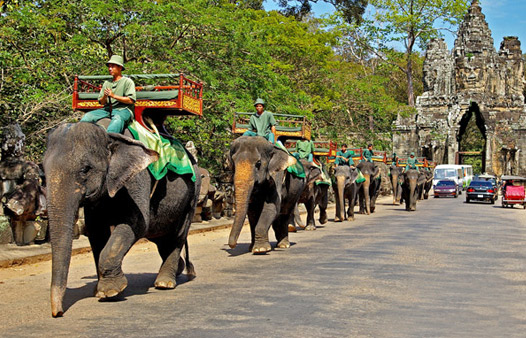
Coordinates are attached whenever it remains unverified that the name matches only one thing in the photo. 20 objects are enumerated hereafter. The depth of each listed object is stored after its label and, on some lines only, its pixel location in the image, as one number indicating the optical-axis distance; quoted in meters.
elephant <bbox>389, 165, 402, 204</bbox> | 37.28
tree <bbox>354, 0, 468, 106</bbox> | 62.53
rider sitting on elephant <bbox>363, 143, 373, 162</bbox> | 28.33
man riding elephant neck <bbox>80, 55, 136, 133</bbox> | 8.02
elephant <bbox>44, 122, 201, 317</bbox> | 6.93
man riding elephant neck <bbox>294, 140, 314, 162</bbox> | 19.25
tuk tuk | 37.06
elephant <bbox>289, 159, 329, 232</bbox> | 18.56
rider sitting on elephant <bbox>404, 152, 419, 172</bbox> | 34.94
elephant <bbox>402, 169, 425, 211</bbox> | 30.56
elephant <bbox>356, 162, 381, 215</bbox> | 27.75
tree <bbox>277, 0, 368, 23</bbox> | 45.06
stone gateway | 71.00
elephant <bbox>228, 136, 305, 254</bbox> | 12.36
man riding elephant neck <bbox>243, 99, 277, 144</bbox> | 13.41
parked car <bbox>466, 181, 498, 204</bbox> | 41.88
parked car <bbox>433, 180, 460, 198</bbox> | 50.72
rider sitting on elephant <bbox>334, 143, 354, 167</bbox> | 24.77
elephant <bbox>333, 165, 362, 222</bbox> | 23.55
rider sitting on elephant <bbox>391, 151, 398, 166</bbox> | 37.99
